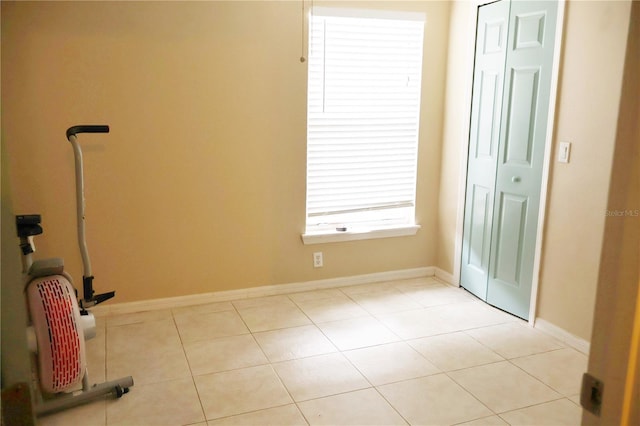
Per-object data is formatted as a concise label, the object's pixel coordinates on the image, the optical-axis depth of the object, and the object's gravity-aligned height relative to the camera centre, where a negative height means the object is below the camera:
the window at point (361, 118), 3.72 +0.03
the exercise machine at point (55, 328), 2.14 -0.92
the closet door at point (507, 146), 3.18 -0.15
